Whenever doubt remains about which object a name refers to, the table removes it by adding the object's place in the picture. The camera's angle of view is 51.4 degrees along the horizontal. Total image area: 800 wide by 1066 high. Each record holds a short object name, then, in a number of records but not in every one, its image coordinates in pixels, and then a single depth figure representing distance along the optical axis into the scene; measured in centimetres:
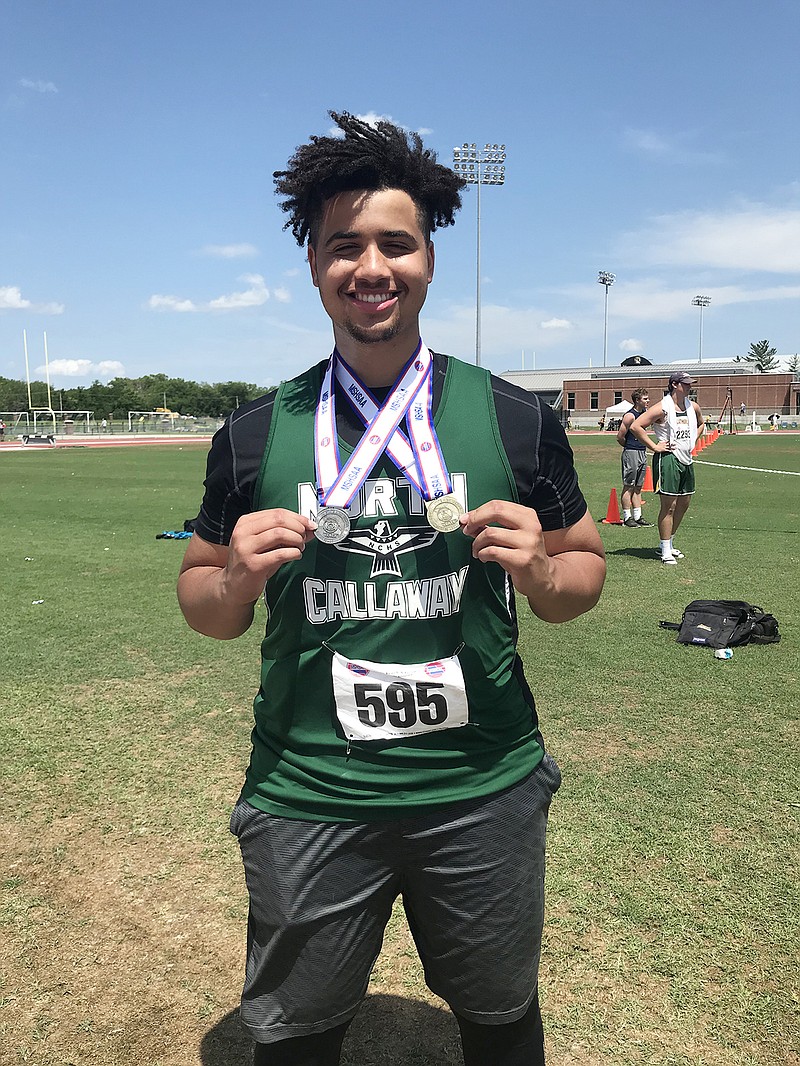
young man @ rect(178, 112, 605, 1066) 177
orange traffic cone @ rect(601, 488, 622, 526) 1445
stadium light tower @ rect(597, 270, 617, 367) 10544
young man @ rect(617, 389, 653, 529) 1321
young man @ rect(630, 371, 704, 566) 1002
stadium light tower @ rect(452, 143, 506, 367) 5559
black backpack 664
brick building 8688
